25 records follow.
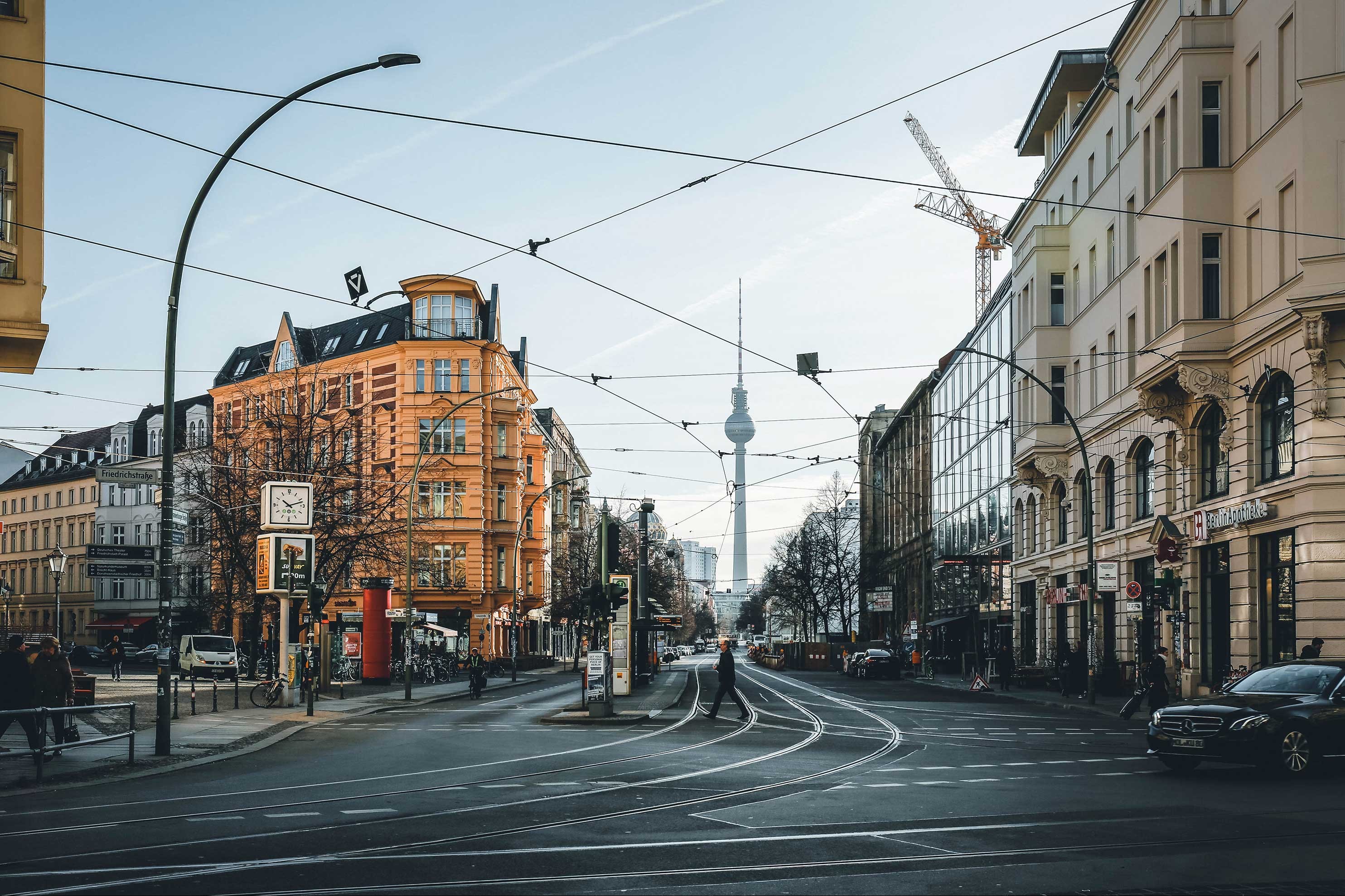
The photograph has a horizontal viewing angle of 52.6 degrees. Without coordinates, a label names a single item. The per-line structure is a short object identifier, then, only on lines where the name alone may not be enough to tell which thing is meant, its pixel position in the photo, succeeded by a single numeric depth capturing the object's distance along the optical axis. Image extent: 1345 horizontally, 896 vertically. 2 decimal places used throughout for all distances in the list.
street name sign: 20.16
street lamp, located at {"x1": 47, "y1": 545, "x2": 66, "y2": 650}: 56.84
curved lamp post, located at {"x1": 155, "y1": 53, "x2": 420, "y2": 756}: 19.28
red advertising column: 47.97
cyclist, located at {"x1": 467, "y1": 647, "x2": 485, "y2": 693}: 41.69
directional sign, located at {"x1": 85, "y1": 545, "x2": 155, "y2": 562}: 21.83
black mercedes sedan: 17.05
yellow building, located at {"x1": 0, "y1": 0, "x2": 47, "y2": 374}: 20.94
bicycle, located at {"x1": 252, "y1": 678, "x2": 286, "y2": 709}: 32.94
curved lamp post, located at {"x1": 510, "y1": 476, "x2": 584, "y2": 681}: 59.69
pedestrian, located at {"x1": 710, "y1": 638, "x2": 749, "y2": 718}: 29.36
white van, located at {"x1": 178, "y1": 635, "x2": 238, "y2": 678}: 52.22
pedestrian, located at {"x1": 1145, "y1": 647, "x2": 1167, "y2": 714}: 28.34
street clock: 31.75
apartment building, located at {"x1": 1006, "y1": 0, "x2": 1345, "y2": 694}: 28.72
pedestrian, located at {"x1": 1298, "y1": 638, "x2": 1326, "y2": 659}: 23.41
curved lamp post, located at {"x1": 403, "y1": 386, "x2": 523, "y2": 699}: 38.19
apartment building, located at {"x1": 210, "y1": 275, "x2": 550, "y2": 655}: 74.94
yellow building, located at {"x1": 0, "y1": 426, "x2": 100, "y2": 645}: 99.56
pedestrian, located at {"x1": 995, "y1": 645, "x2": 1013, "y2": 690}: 47.28
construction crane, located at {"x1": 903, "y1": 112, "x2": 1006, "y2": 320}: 115.75
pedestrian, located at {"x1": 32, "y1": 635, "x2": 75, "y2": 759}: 20.34
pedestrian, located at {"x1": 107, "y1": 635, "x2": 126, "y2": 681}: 49.75
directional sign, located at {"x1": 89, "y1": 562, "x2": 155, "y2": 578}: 21.47
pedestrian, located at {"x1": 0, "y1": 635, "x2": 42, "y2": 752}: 18.66
